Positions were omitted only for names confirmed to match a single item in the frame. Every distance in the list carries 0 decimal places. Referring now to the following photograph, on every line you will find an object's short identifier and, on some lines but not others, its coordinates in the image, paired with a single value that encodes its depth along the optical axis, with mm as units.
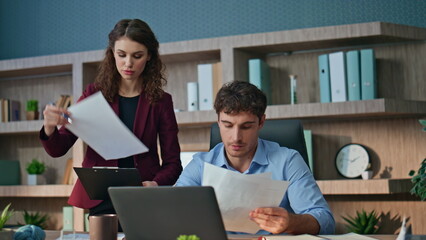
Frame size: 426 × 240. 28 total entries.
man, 1635
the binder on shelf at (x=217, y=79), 3379
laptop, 1146
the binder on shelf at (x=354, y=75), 3109
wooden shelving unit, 3098
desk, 1398
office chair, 1972
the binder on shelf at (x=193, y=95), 3421
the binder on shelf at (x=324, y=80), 3189
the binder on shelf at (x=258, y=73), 3299
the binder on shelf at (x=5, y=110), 3977
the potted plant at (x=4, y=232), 1286
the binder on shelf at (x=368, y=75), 3088
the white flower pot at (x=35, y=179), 3875
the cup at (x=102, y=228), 1365
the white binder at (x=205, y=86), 3385
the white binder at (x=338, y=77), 3135
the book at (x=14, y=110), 4020
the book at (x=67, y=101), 3785
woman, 1908
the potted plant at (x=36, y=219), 3943
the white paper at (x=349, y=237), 1368
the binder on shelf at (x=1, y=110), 3967
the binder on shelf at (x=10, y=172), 3939
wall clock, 3254
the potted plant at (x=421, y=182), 2817
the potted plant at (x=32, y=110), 3904
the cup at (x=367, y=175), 3158
